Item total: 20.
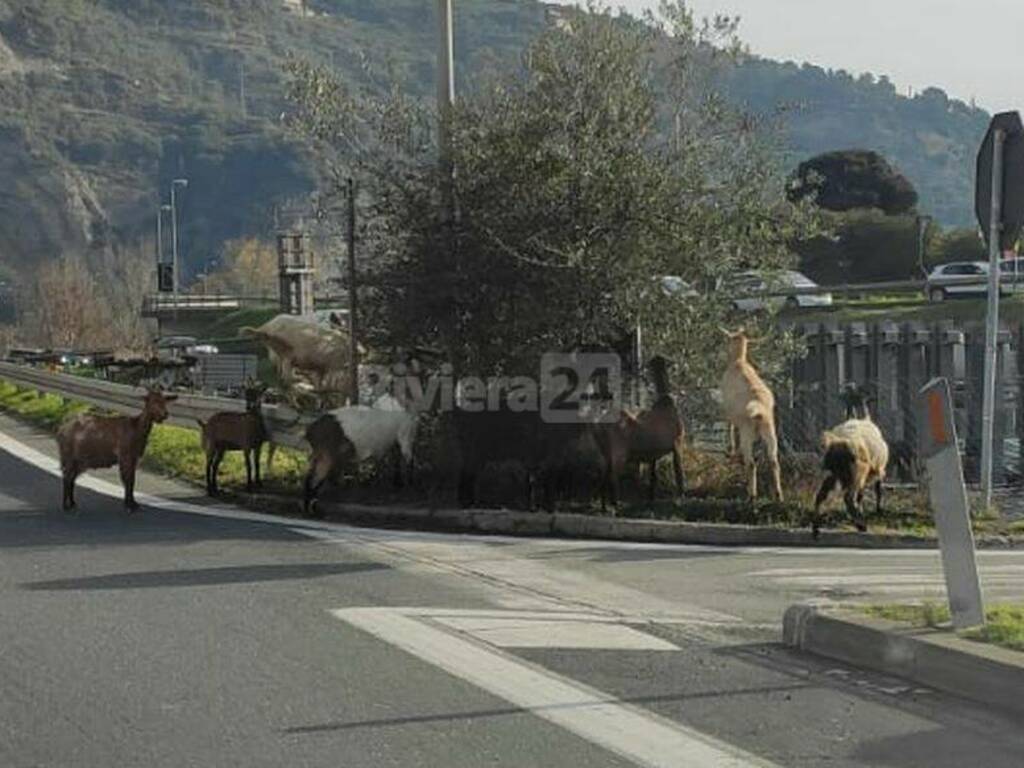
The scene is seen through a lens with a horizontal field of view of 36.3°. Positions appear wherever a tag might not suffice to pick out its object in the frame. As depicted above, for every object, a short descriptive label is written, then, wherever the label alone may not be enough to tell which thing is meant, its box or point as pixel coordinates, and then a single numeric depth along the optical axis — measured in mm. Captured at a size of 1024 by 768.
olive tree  15016
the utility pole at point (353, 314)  16000
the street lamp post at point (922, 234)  55312
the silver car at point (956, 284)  42000
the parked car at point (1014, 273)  37597
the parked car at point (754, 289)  16156
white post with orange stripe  8344
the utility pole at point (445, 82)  15469
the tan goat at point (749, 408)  14078
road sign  13680
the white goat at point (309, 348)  17703
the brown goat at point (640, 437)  14383
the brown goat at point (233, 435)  16422
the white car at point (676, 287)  15492
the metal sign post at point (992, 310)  13766
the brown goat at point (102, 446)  15258
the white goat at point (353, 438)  15070
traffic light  57375
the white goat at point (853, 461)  13031
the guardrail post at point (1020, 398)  17172
